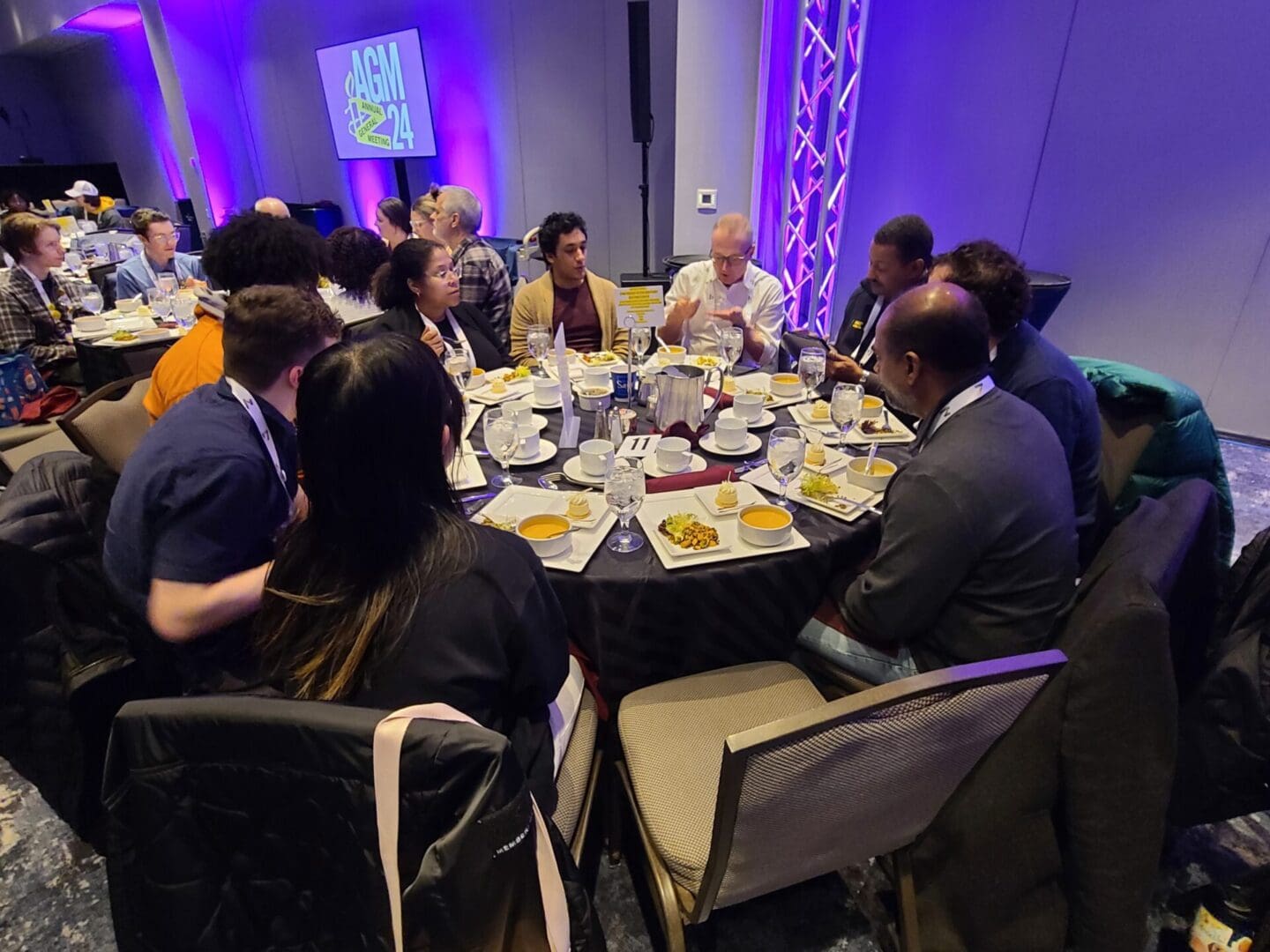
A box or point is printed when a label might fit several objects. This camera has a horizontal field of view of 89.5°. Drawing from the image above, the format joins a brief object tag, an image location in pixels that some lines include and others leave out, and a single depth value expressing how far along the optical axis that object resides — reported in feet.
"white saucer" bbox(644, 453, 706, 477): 6.27
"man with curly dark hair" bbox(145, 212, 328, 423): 6.56
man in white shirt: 11.11
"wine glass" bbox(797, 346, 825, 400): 7.67
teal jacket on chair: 6.51
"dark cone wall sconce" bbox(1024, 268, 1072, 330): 12.84
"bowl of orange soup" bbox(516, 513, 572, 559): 4.93
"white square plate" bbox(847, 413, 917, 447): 6.96
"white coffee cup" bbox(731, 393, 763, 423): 7.25
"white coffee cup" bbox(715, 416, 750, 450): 6.63
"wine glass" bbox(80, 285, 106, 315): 14.28
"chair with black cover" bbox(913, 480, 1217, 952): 3.64
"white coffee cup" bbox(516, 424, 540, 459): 6.49
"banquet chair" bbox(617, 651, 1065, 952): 3.06
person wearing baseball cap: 29.35
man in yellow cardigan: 10.80
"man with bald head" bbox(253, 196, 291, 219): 18.92
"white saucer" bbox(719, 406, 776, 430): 7.35
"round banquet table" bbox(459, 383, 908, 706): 4.83
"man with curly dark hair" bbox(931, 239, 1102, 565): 6.18
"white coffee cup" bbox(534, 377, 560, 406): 7.82
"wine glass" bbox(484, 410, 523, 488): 5.98
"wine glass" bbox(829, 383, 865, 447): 6.65
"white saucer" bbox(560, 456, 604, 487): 6.03
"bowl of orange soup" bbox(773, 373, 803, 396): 8.26
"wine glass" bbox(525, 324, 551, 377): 8.77
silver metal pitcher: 6.71
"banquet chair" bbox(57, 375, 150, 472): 6.22
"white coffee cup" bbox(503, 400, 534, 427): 6.89
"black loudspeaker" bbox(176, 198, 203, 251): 33.00
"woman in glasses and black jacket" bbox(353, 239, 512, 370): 9.29
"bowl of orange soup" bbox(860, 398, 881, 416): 7.43
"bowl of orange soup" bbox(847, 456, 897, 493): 5.95
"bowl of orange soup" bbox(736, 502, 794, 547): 5.03
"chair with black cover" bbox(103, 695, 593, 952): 2.40
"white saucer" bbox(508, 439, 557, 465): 6.46
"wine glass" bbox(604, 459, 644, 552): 4.95
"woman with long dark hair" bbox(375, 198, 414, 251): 18.10
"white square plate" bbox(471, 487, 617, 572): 4.92
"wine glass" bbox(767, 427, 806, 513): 5.48
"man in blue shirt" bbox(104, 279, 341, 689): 4.29
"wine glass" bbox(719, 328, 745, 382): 8.43
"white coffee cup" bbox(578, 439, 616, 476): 6.08
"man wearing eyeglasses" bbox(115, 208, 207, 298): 16.15
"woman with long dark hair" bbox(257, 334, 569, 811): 3.13
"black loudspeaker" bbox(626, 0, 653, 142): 15.23
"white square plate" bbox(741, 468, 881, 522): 5.50
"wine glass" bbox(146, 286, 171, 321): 14.10
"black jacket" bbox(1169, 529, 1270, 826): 4.18
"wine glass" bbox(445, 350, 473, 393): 7.82
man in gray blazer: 4.45
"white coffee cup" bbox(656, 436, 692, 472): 6.29
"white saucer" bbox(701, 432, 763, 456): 6.65
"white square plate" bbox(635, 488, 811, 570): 4.92
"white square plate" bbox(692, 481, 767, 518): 5.53
